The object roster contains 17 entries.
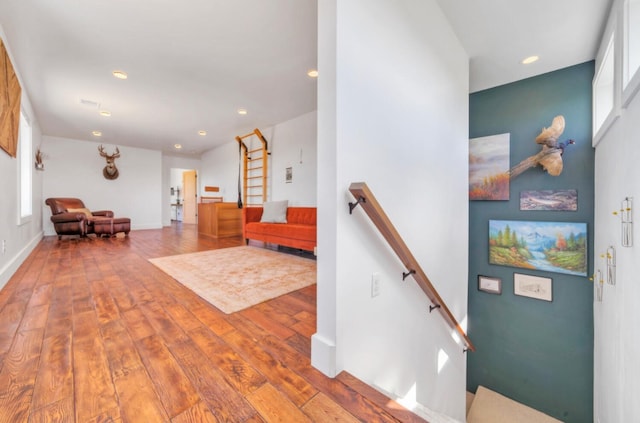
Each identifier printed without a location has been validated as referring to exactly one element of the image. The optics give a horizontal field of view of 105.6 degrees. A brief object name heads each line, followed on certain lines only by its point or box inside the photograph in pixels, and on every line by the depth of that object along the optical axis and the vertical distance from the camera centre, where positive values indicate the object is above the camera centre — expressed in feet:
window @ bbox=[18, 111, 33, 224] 12.32 +2.12
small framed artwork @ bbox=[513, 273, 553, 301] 9.51 -3.08
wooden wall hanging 7.01 +3.31
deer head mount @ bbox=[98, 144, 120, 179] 21.48 +3.88
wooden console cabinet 18.29 -0.81
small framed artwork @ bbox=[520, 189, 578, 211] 9.19 +0.40
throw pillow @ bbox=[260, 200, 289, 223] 15.26 -0.18
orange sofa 12.03 -1.09
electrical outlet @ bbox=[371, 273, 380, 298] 4.64 -1.45
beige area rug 7.09 -2.48
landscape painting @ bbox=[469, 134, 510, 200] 10.35 +1.86
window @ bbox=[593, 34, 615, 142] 7.33 +4.04
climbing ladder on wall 18.79 +3.31
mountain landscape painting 9.01 -1.41
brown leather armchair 16.42 -0.65
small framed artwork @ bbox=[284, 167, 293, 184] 16.98 +2.42
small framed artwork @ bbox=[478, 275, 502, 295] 10.45 -3.27
